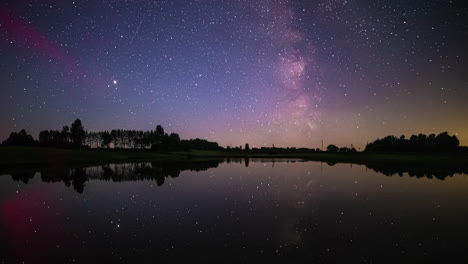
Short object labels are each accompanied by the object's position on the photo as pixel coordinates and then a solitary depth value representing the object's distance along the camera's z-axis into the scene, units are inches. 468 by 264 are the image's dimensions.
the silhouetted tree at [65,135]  6816.9
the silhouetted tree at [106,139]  7449.3
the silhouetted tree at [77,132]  6254.9
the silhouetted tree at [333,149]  7443.9
